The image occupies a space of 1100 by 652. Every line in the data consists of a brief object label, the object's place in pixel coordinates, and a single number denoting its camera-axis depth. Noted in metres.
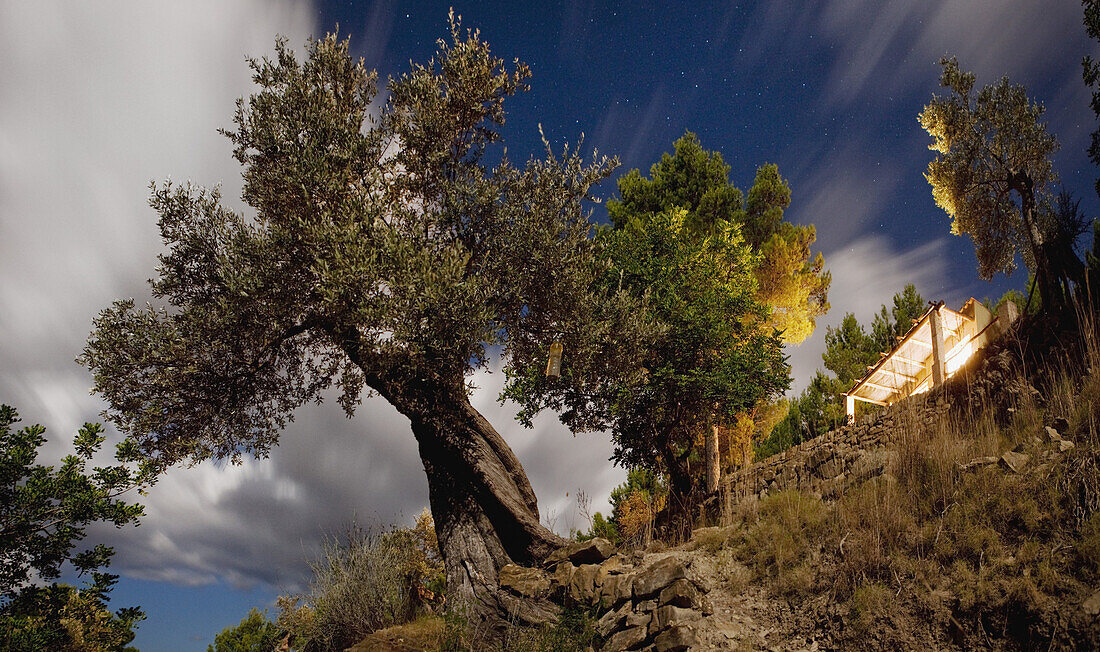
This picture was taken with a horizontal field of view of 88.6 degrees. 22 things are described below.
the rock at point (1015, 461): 7.16
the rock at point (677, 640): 6.67
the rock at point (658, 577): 7.68
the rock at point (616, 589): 8.11
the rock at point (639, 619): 7.45
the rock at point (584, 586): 8.47
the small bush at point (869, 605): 6.27
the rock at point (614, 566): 8.73
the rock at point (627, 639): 7.24
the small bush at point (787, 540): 7.47
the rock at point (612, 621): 7.76
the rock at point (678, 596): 7.45
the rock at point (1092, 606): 5.07
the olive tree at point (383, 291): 9.41
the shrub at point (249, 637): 11.24
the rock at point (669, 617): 7.12
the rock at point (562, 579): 8.93
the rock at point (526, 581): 9.13
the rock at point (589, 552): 9.27
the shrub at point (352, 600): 10.54
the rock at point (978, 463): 7.47
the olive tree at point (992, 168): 17.78
